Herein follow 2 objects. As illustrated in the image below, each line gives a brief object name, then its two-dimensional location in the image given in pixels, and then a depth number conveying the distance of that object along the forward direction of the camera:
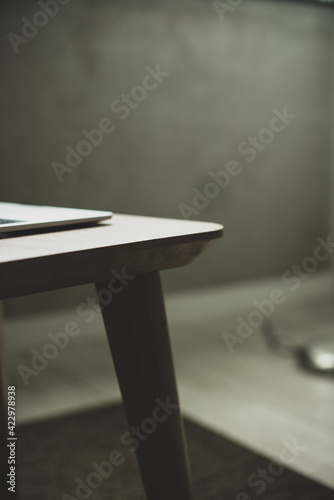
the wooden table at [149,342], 1.00
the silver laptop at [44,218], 1.02
